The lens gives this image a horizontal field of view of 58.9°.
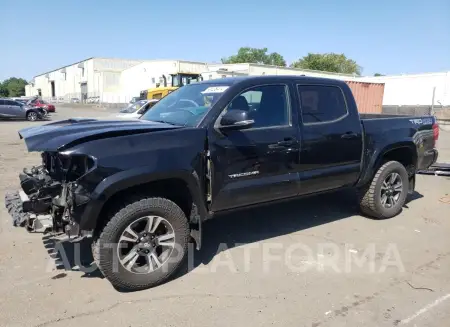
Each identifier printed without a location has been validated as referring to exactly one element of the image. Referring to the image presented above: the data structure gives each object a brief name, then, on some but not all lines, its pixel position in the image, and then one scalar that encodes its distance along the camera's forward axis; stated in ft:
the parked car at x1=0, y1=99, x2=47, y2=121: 90.02
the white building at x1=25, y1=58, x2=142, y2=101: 210.59
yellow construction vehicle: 75.34
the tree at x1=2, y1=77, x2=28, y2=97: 386.11
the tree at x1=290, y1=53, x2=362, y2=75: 260.42
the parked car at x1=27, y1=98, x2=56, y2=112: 113.44
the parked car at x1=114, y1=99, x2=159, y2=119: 49.63
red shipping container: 85.93
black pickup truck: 10.97
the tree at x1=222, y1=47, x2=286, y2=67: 342.03
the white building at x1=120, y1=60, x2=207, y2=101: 153.79
